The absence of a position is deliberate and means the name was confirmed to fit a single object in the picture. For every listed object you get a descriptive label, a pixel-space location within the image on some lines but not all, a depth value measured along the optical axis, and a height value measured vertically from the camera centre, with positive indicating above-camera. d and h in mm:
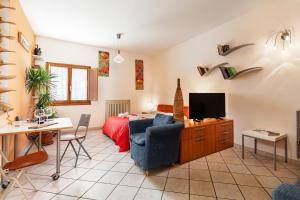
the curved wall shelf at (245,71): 3023 +595
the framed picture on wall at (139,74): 6150 +1021
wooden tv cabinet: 2721 -736
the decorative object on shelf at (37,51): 4094 +1284
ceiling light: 4114 +1088
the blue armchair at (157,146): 2258 -704
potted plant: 3434 +278
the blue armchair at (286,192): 1048 -639
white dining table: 1913 -376
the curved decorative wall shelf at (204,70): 4003 +769
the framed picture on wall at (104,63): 5348 +1273
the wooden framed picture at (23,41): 2861 +1166
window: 4641 +504
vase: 2852 -127
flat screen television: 3131 -104
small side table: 2471 -592
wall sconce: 2621 +1083
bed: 3443 -762
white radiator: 5465 -254
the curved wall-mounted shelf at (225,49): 3397 +1135
